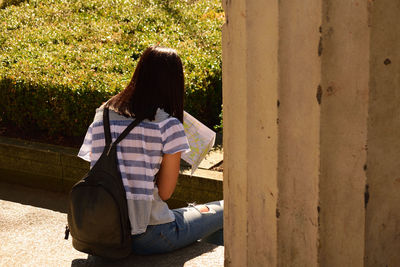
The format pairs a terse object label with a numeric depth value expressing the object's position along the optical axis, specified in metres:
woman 6.38
